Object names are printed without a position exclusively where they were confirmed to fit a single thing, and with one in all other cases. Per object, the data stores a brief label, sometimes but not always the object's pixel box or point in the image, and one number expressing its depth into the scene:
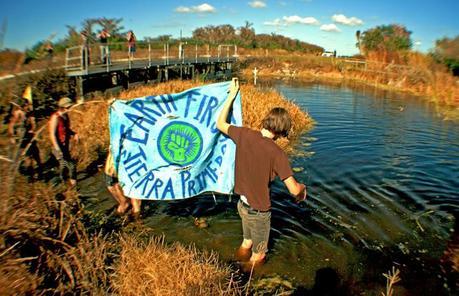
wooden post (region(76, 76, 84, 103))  14.38
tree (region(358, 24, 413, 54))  42.23
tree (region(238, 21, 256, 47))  88.38
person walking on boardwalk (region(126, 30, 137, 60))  23.64
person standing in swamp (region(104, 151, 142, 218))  5.84
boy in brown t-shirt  3.92
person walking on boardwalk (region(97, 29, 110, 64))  19.86
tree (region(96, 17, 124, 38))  31.50
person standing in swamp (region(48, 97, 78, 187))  6.87
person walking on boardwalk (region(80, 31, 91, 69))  14.61
